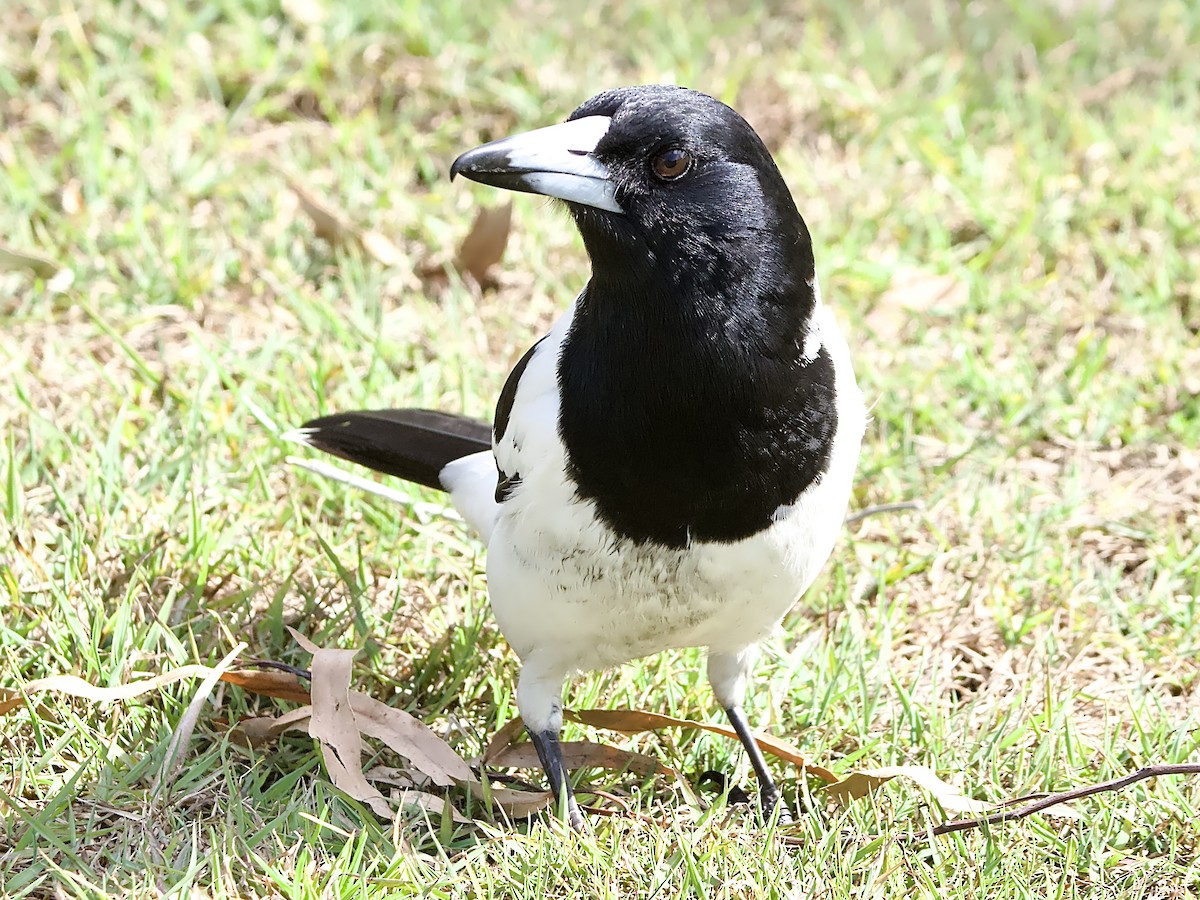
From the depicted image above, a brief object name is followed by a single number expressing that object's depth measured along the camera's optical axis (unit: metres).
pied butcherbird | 4.58
